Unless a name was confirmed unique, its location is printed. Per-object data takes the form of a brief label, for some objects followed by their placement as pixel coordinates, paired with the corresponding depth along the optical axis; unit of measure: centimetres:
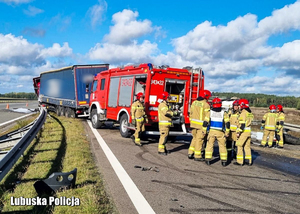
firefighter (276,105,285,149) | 1135
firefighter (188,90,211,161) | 709
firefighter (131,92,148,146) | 888
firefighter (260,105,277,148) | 1095
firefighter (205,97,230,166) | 670
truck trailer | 1638
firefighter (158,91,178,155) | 770
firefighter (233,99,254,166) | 688
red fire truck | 930
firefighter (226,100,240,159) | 745
